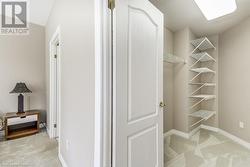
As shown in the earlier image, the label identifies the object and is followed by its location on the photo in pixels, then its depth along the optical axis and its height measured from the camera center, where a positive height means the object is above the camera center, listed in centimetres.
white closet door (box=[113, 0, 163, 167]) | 80 -1
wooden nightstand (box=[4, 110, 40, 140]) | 195 -83
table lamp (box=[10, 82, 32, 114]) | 207 -15
